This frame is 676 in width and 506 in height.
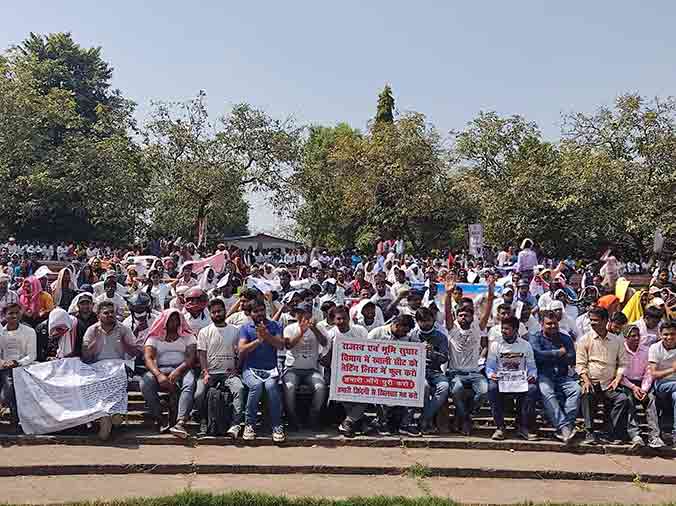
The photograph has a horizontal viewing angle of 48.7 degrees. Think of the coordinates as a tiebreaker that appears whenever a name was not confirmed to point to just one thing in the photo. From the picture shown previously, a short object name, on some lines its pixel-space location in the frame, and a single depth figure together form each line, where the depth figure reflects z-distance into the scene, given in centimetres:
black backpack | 822
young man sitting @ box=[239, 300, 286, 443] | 833
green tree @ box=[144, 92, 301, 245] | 3222
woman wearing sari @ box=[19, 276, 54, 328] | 1034
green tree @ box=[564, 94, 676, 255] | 2859
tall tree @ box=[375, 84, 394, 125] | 5106
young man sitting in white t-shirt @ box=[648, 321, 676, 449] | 855
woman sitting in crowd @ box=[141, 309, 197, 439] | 834
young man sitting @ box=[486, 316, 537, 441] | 863
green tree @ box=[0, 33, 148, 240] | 3400
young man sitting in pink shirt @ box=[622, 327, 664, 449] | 836
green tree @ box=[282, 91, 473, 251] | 3541
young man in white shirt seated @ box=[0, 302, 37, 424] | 830
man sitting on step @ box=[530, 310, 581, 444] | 855
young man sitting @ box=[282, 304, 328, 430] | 868
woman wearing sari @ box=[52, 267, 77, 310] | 1153
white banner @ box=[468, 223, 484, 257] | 2667
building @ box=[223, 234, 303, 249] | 6750
